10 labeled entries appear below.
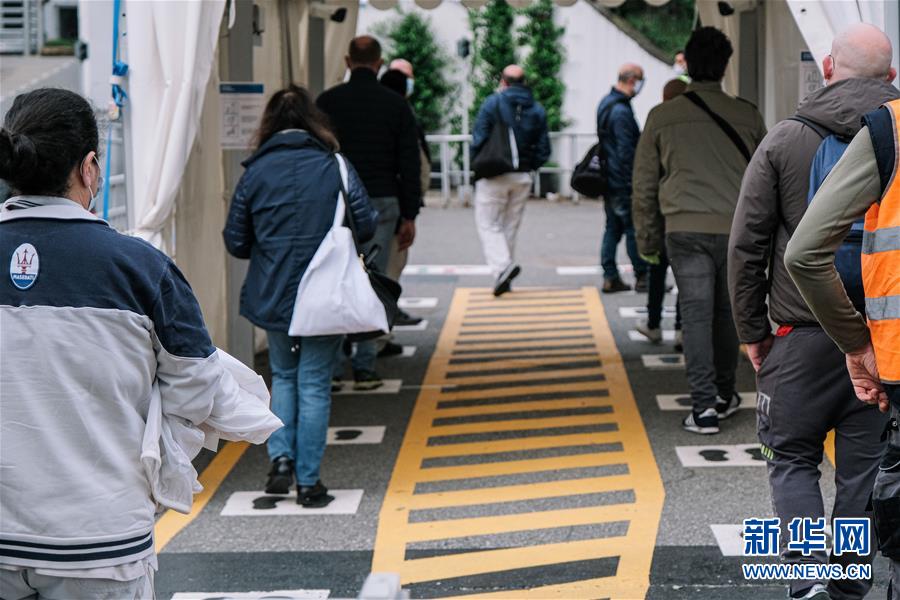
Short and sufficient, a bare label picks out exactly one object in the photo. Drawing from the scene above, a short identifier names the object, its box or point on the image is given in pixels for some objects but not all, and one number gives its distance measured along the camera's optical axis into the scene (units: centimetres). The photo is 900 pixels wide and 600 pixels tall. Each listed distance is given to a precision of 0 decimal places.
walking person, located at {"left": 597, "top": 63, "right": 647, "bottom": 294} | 2134
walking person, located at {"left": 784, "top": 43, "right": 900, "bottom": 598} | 635
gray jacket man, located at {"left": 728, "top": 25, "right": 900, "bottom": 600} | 827
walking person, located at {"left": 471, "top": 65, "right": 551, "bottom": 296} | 2294
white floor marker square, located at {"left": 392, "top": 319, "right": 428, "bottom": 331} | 2133
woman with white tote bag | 1166
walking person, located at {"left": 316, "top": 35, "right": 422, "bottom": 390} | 1625
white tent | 1224
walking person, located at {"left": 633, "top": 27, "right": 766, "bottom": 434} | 1373
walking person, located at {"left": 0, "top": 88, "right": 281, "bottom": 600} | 561
